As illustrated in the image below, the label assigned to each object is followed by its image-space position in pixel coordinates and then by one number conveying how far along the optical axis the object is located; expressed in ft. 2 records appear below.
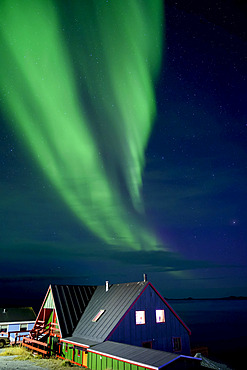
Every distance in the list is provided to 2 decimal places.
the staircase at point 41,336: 84.49
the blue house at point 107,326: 65.00
